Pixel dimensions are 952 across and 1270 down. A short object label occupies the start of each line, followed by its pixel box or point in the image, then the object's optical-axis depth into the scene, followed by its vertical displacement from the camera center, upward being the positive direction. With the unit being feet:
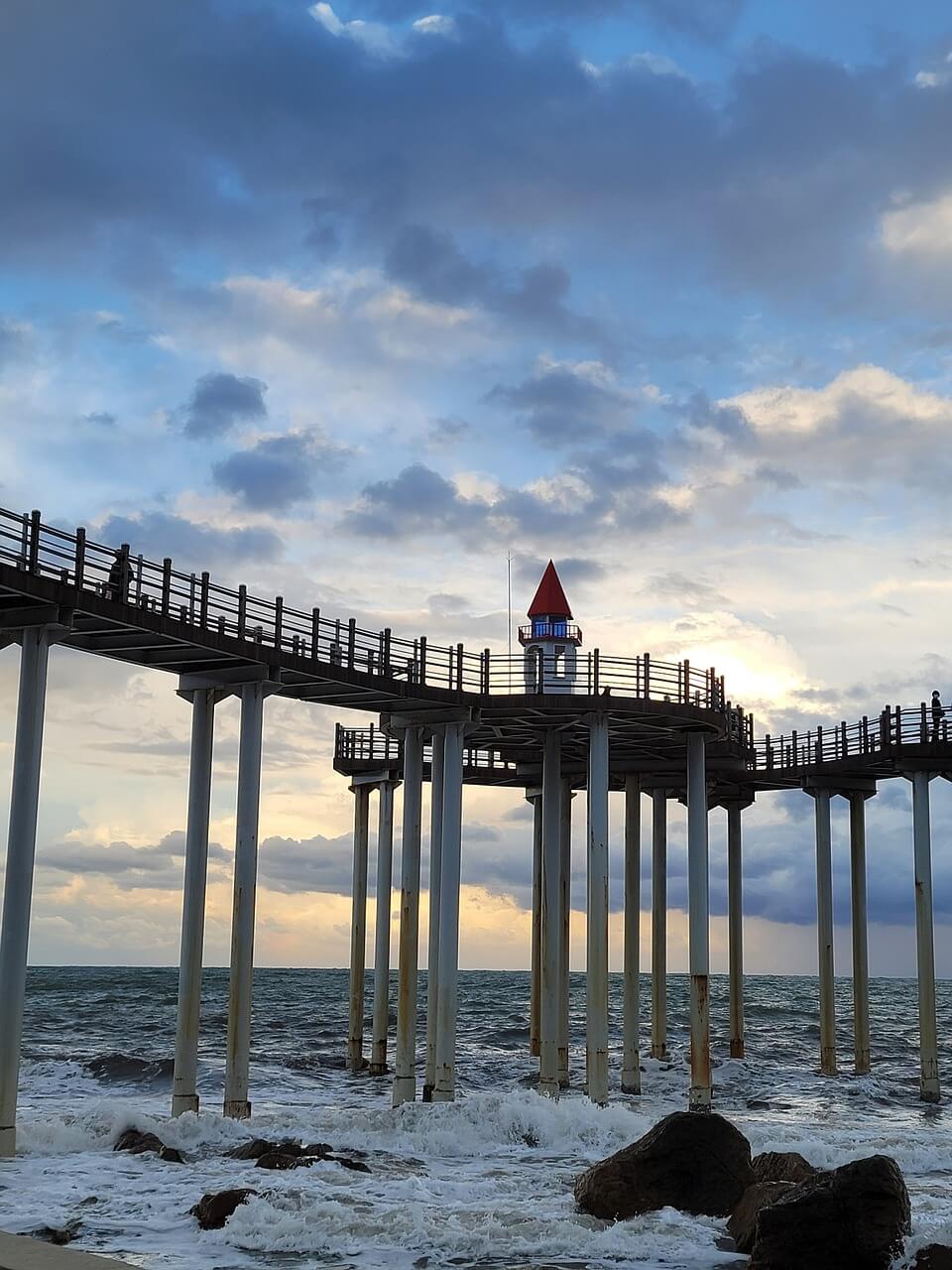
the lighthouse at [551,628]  132.26 +26.16
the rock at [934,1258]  55.11 -14.35
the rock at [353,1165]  83.35 -16.51
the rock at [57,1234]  62.49 -15.85
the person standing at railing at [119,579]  89.40 +20.38
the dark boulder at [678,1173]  71.05 -14.44
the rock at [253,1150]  86.07 -16.22
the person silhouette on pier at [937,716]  134.92 +18.40
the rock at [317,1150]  84.85 -16.02
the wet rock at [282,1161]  81.56 -16.01
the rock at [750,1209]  64.39 -14.93
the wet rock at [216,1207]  66.90 -15.64
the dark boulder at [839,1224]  57.16 -13.60
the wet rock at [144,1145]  86.07 -16.56
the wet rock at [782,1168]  70.03 -13.88
